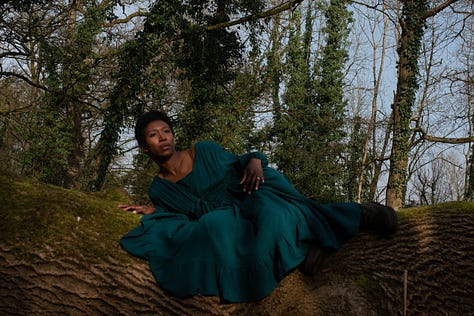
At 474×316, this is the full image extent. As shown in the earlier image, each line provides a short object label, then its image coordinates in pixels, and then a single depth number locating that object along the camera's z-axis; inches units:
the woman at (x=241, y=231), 119.7
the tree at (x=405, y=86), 600.7
